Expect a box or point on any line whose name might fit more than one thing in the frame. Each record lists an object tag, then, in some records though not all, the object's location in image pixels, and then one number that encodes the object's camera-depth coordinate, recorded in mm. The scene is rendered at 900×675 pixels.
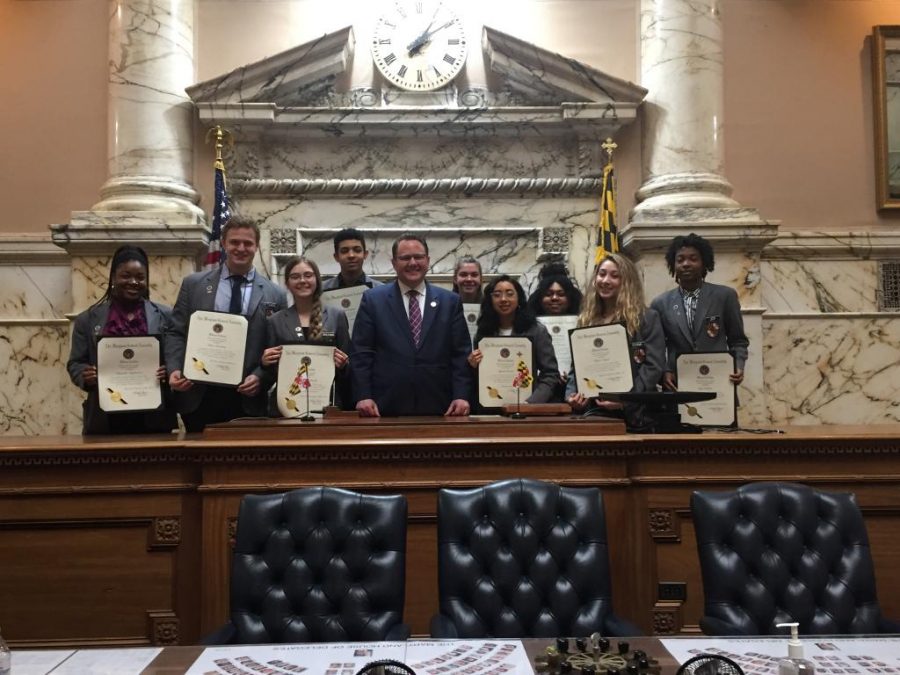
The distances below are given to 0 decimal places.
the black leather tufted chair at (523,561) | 2641
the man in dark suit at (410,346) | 4469
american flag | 6207
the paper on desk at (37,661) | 1998
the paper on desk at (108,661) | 1993
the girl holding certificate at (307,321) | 4523
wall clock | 7051
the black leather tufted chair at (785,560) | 2629
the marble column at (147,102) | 6664
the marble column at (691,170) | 6430
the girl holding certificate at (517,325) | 4684
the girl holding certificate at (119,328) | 4480
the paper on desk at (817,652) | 1957
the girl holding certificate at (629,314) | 4629
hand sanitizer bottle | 1739
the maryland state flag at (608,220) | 6477
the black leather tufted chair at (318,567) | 2586
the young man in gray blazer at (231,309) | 4488
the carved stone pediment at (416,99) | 6762
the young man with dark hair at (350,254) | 5129
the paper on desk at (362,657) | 1970
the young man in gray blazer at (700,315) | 4902
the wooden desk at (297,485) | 3348
